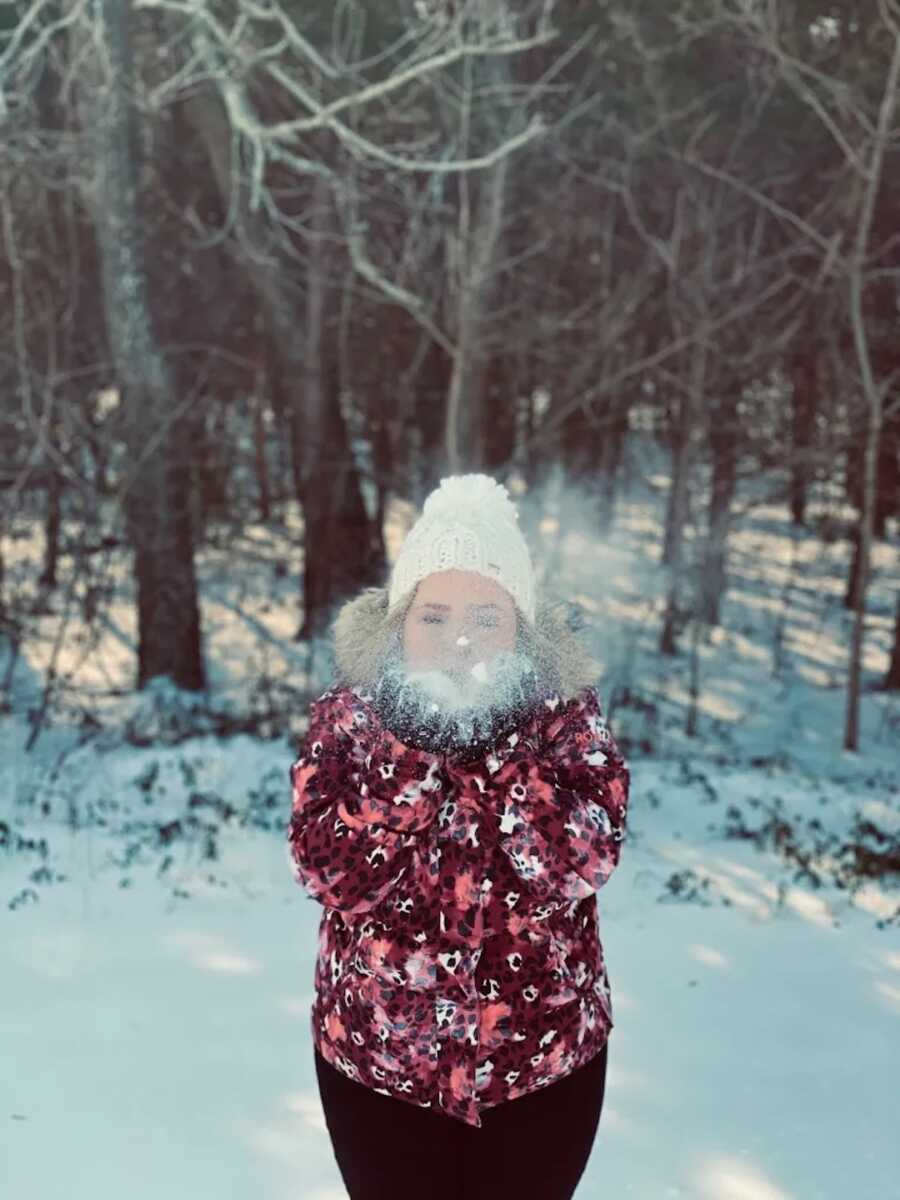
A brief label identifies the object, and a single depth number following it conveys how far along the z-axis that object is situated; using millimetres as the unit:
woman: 2021
